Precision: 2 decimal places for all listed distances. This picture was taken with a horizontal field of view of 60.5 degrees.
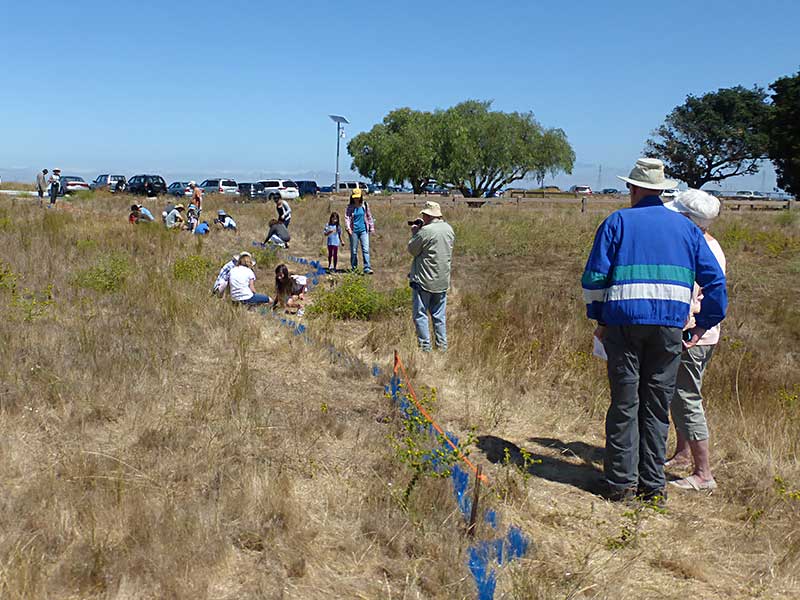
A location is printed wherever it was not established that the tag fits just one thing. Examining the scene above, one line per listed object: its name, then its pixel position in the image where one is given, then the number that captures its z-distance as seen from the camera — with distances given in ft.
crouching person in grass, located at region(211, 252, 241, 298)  29.25
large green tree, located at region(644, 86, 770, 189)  209.36
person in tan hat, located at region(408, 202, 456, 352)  22.95
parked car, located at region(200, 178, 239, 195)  137.28
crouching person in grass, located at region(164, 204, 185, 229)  54.49
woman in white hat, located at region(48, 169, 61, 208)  76.69
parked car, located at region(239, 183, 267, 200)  128.53
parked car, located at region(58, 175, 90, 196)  112.37
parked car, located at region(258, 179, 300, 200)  129.34
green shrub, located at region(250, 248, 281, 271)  41.98
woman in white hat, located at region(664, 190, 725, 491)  13.26
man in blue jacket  11.97
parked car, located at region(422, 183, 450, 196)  192.75
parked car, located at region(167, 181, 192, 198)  124.88
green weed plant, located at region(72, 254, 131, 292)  27.43
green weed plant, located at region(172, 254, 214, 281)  30.92
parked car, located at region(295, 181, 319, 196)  156.99
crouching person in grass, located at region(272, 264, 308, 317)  30.55
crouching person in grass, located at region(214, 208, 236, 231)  59.77
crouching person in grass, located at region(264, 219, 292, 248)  51.62
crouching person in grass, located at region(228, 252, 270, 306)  28.73
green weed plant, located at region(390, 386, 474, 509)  12.03
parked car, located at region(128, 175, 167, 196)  118.52
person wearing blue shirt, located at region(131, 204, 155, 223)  50.57
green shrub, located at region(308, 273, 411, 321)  28.84
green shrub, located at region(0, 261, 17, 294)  24.88
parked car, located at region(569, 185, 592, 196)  248.26
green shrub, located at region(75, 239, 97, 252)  36.28
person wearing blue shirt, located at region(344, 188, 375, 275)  40.50
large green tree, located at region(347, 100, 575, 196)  180.14
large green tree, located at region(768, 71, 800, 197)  162.81
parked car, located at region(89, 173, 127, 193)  123.54
